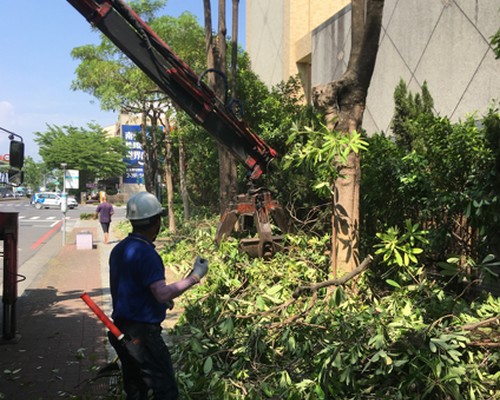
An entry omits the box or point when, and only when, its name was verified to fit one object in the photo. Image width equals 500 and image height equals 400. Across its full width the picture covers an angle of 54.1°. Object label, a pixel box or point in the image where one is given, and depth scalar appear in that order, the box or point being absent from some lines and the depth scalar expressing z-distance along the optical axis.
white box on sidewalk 15.95
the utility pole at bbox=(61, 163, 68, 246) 17.64
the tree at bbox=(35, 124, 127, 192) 58.62
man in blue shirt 3.00
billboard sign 66.62
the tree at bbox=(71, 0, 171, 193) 19.59
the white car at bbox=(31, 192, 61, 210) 48.87
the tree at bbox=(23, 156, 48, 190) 94.66
